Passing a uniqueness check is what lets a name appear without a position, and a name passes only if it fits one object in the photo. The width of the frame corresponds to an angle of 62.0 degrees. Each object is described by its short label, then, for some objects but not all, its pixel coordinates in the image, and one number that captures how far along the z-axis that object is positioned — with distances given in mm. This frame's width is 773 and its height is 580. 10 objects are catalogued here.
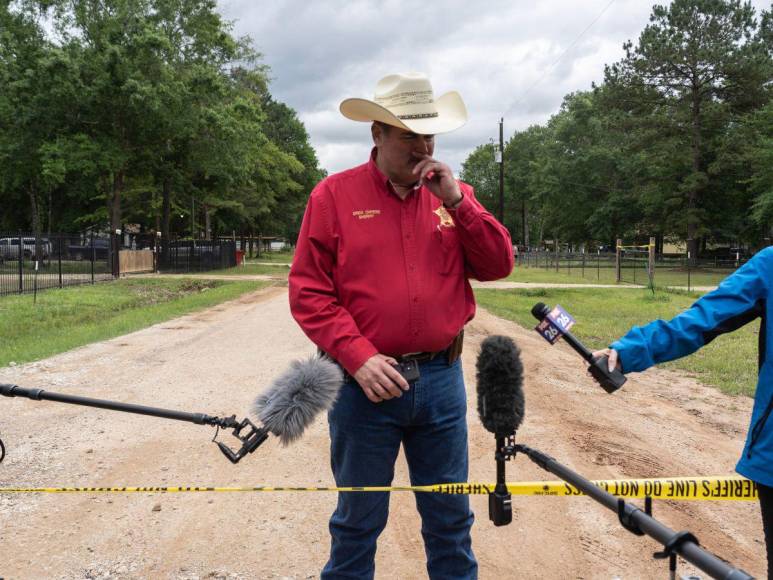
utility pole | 40019
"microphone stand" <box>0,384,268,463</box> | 2184
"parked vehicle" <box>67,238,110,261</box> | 23552
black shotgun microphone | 2234
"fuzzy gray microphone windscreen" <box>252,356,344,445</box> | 2229
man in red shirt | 2420
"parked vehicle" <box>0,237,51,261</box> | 18516
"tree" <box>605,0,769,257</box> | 40844
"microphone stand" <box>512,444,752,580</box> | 1396
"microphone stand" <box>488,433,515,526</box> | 2260
